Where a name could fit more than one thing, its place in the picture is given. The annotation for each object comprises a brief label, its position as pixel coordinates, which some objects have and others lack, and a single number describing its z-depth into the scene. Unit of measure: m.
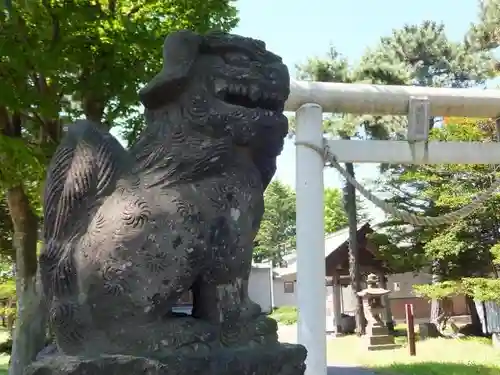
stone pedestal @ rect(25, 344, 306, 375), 2.08
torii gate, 6.04
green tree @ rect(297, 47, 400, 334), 18.14
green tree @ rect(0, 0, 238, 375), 6.59
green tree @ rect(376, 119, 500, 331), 14.92
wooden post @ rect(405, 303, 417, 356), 13.48
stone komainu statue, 2.21
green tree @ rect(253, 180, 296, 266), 46.03
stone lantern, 16.59
